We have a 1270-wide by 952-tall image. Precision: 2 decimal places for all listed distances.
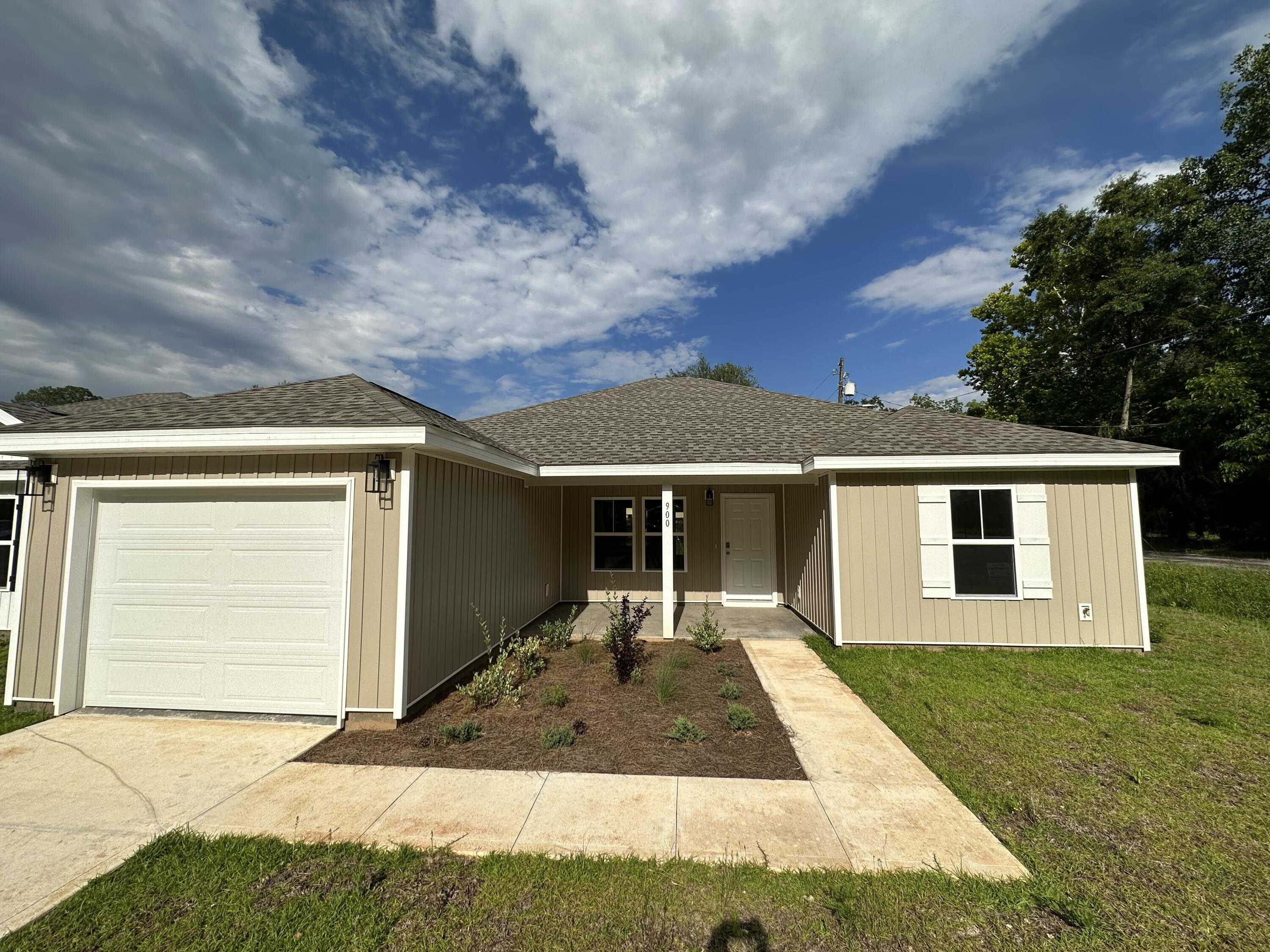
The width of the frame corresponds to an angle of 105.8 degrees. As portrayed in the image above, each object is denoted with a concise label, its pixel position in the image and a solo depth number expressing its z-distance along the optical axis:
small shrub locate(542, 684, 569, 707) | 4.71
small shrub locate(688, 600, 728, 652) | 6.64
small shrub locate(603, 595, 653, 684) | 5.35
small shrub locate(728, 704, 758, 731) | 4.25
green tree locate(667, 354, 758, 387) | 36.75
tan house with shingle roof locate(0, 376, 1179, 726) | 4.42
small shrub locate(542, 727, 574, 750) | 3.90
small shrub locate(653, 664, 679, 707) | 4.84
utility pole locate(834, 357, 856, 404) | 21.31
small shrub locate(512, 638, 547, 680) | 5.48
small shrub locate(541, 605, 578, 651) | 6.71
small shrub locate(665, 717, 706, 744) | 4.05
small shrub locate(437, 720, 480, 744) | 4.00
